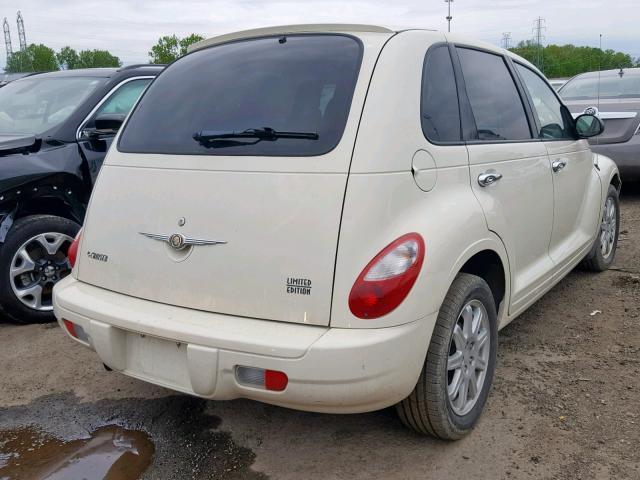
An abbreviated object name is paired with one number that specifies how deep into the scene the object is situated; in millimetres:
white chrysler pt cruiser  2324
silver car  7418
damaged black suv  4289
